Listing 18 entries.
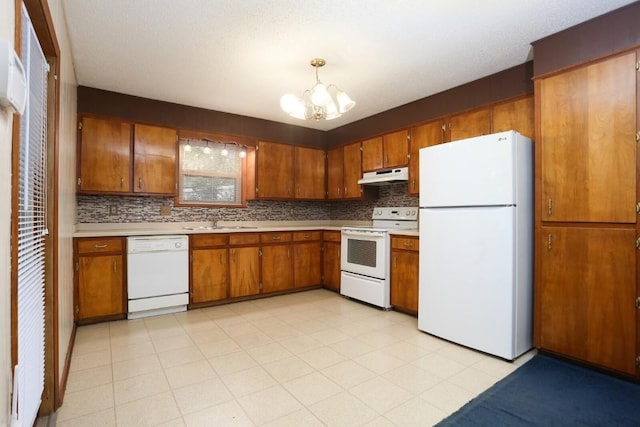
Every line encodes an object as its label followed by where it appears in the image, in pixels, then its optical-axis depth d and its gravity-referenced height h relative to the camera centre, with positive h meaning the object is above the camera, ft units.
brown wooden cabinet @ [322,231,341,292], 14.60 -2.15
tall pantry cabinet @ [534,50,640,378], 6.99 -0.05
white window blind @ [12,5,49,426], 3.72 -0.30
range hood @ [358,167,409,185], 12.77 +1.46
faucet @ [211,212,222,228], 14.32 -0.23
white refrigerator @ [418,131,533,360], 8.03 -0.82
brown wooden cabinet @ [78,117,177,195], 11.30 +2.02
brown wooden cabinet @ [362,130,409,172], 12.98 +2.55
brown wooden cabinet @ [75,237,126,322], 10.31 -2.11
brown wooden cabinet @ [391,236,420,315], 11.21 -2.13
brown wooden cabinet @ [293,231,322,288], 14.66 -2.10
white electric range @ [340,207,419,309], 12.11 -1.70
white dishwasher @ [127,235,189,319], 11.03 -2.14
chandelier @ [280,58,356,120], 8.88 +3.07
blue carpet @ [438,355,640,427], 5.79 -3.65
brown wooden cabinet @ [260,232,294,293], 13.76 -2.10
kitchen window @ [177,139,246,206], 13.83 +1.78
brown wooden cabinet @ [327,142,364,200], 15.08 +1.96
